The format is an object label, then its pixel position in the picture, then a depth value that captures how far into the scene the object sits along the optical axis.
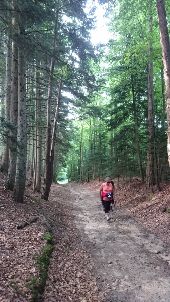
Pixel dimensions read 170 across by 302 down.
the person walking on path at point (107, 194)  9.64
